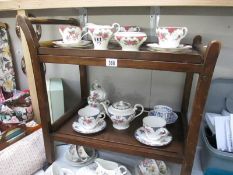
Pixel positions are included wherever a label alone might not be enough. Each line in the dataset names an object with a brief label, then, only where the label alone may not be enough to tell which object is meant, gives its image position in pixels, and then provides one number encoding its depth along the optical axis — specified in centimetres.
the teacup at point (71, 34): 65
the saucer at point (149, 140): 67
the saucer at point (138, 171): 80
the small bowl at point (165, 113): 85
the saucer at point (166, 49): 57
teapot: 75
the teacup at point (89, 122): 75
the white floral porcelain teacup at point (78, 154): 87
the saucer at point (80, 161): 87
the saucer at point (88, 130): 74
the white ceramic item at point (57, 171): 76
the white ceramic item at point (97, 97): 90
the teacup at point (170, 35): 57
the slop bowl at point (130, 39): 57
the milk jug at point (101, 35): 60
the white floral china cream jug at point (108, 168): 74
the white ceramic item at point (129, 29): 76
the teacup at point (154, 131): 68
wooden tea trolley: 52
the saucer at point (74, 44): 65
